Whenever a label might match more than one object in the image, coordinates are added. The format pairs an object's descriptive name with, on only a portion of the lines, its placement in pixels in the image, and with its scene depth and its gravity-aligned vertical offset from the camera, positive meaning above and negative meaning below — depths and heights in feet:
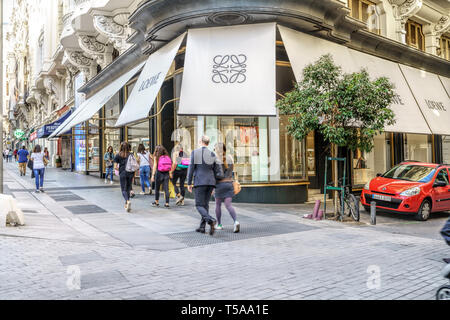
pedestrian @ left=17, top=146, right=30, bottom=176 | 69.35 +1.74
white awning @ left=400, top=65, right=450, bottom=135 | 51.07 +8.79
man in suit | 23.99 -0.65
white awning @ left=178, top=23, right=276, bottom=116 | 35.18 +8.40
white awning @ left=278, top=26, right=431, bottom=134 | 37.17 +10.73
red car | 32.86 -2.57
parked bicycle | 30.45 -3.44
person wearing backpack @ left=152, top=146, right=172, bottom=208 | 35.60 -0.41
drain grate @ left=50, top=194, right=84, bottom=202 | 40.32 -3.32
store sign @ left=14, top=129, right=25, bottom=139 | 147.37 +12.80
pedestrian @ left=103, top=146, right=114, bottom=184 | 57.67 +0.80
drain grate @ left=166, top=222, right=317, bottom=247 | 22.73 -4.43
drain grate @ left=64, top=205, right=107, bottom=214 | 33.13 -3.76
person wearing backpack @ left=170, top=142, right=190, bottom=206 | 36.56 -0.65
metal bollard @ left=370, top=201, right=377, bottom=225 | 29.94 -4.09
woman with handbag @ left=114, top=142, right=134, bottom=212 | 33.24 -0.24
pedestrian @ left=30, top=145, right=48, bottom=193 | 44.33 +0.28
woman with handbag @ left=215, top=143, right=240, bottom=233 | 24.84 -1.48
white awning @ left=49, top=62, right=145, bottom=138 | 50.65 +9.10
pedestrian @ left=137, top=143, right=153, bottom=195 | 43.37 -0.02
